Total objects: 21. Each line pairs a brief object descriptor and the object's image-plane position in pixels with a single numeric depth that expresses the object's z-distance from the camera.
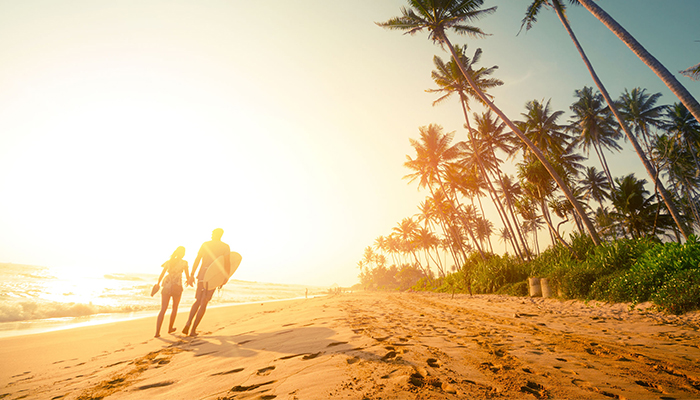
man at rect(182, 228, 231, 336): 5.13
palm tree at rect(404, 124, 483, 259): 24.59
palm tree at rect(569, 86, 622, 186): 25.77
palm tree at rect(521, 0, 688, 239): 10.25
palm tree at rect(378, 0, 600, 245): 14.50
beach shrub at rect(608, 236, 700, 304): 5.82
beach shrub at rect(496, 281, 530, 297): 10.61
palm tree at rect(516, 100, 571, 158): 23.84
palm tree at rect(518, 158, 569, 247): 17.19
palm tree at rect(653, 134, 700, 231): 21.42
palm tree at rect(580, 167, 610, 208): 31.17
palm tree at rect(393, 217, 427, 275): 46.40
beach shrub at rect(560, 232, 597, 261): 10.57
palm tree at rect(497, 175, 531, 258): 22.76
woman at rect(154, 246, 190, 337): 5.53
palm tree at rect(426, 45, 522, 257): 18.98
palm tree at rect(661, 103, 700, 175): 23.20
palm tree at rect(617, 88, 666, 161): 26.94
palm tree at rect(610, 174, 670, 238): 14.86
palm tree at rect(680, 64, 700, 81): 9.80
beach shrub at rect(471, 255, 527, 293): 12.50
